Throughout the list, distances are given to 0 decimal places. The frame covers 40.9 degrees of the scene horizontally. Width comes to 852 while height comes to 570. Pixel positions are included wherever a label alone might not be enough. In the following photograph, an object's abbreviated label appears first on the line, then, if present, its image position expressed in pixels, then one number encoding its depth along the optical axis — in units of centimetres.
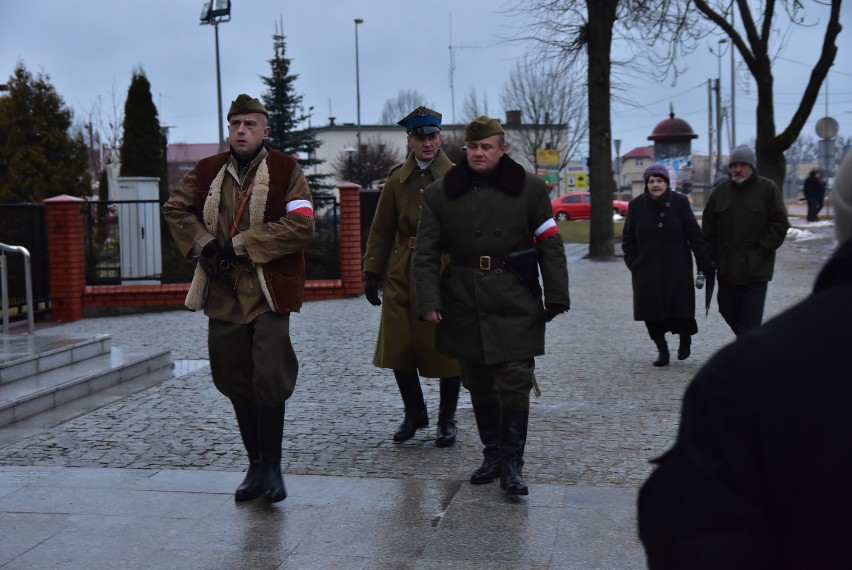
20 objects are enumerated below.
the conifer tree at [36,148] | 2544
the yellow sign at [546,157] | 4119
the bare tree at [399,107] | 8701
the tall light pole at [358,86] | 6344
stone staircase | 816
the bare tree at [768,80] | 2139
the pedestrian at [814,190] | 4041
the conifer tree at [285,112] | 3309
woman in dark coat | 974
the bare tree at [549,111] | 6156
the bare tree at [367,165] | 5898
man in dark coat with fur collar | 563
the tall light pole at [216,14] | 2898
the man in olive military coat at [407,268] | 674
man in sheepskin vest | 548
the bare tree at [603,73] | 2403
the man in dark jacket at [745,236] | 912
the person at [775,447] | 162
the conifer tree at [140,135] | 2466
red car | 5584
